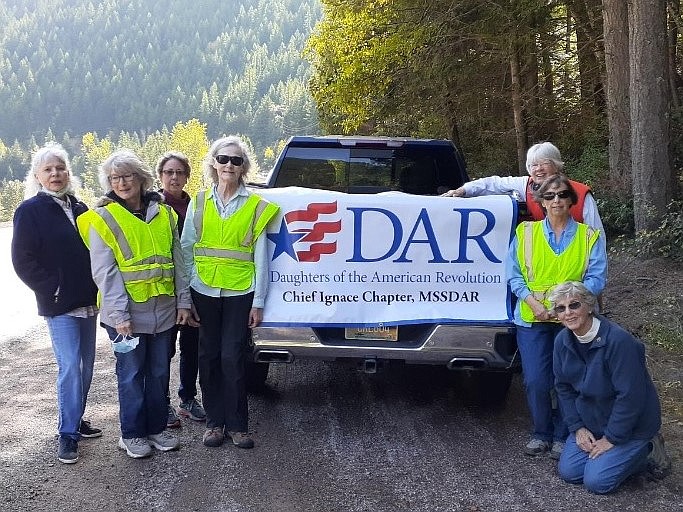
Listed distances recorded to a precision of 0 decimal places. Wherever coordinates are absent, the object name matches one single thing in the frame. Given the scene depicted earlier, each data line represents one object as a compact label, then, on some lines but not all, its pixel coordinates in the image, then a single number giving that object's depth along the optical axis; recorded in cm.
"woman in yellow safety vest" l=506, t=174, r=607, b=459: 439
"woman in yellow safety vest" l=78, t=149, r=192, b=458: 438
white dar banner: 481
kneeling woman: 390
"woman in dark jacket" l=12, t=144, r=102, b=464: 445
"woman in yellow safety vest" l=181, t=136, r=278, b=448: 457
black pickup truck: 476
